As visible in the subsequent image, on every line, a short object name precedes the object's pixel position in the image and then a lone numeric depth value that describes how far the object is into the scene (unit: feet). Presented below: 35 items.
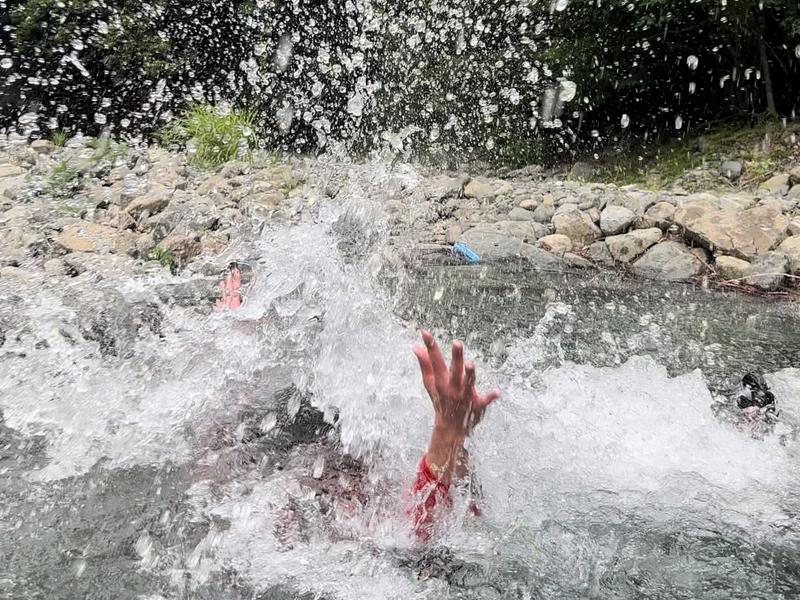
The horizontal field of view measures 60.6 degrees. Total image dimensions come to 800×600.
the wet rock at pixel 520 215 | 24.04
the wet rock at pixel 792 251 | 18.89
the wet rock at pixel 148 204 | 23.69
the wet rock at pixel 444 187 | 26.37
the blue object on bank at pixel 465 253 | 21.74
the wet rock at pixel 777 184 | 25.06
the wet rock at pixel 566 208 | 23.44
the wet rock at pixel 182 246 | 21.15
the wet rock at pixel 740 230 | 19.88
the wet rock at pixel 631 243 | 20.86
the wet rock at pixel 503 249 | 21.34
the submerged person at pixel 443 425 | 7.07
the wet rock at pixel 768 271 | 18.62
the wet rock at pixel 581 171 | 34.30
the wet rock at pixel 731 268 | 19.20
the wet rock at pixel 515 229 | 22.56
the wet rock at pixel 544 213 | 23.76
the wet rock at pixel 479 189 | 26.66
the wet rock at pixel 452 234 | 23.17
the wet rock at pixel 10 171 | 28.25
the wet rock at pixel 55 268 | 19.75
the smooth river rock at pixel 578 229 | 22.16
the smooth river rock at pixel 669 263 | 19.76
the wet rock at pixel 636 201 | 22.94
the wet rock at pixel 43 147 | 32.19
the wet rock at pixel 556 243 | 21.74
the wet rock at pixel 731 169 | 28.53
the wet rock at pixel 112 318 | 14.29
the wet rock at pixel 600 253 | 21.11
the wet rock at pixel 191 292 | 17.17
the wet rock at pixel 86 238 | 21.33
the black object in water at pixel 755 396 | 10.64
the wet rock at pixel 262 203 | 24.29
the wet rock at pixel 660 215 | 21.57
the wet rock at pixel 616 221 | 22.03
